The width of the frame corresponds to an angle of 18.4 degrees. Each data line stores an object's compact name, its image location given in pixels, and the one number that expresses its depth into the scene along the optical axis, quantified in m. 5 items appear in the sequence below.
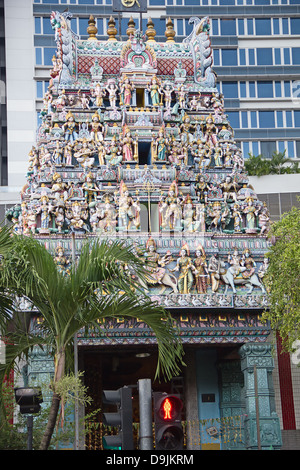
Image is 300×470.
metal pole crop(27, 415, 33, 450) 16.89
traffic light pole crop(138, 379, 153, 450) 12.34
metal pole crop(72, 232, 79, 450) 22.41
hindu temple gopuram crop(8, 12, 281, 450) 34.56
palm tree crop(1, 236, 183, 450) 19.70
